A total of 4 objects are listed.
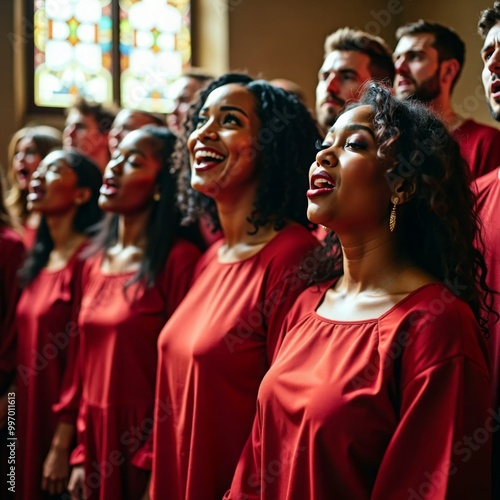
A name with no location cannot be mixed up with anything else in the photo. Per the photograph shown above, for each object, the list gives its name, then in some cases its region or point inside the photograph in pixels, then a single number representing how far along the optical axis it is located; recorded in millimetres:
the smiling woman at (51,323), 2777
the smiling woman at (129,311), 2416
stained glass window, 5457
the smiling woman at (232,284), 1930
